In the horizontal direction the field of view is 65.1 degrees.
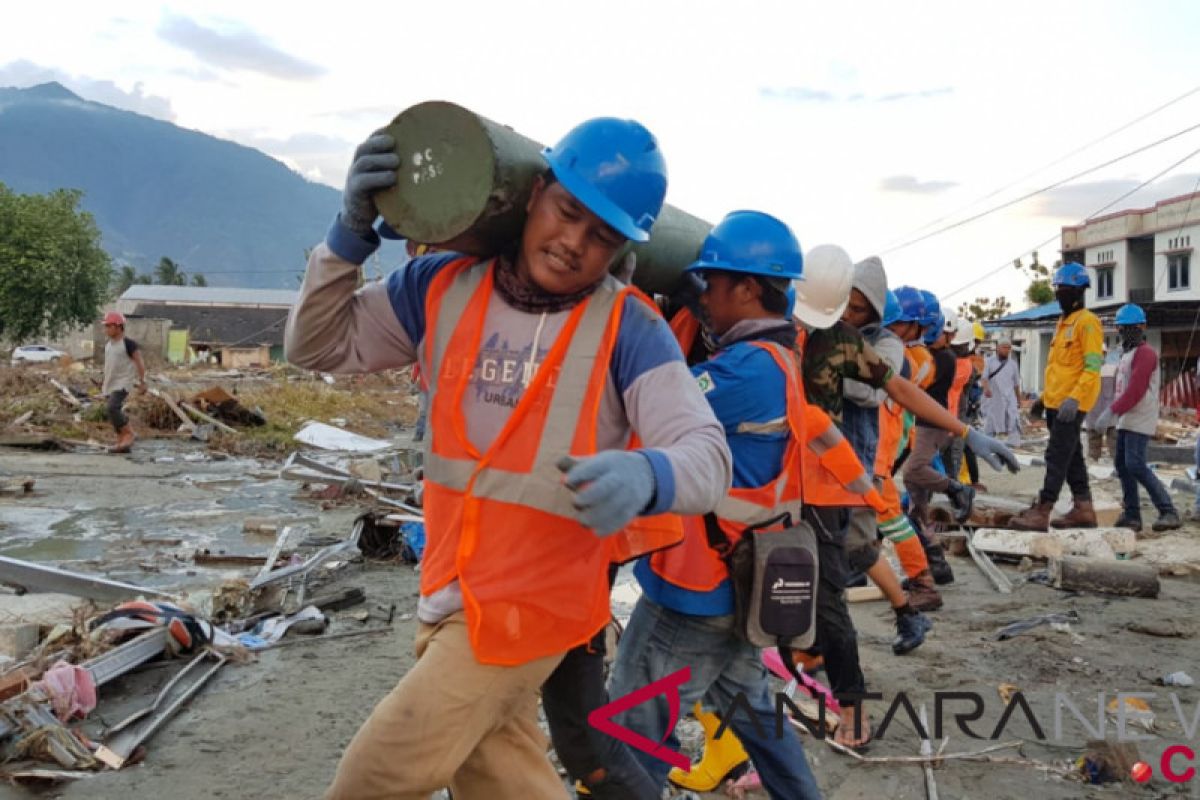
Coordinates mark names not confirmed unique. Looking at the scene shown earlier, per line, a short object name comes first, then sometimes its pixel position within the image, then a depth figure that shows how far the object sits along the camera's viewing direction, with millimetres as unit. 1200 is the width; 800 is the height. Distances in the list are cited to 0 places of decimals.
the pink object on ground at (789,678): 3657
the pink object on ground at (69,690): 3779
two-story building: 35094
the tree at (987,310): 44375
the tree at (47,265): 46406
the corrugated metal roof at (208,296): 90562
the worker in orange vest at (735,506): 2689
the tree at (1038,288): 41469
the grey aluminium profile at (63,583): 5430
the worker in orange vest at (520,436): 1936
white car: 45866
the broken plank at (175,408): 16812
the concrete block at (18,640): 4305
